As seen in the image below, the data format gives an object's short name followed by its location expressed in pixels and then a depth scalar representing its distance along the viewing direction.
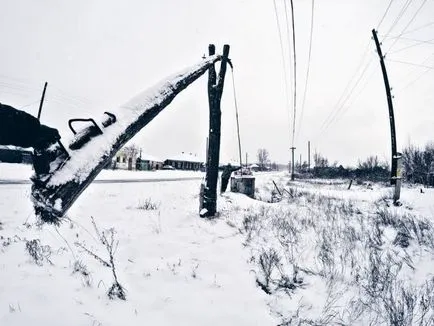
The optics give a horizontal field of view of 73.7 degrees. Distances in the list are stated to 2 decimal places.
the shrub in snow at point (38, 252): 3.17
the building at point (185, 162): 77.19
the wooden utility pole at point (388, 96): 12.43
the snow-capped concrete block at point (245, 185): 11.54
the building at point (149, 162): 58.11
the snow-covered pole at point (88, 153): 2.12
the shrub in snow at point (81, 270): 2.83
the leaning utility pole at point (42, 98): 23.40
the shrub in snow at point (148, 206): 7.33
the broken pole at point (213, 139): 6.38
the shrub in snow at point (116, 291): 2.51
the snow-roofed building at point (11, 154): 33.44
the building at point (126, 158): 60.63
